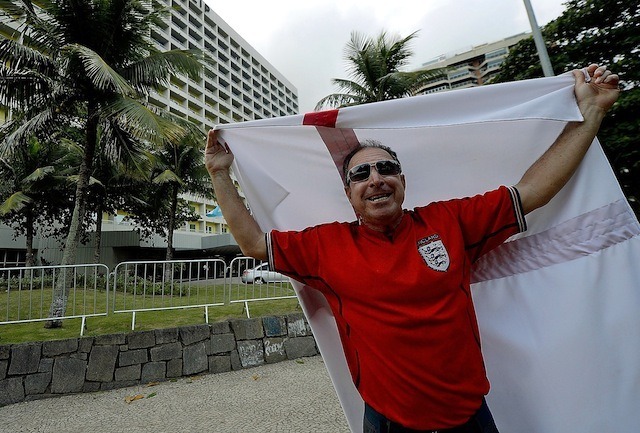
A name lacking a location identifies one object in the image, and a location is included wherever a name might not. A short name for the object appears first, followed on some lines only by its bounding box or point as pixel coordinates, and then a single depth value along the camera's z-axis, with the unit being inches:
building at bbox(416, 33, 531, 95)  3026.6
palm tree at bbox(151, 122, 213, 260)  690.2
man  48.8
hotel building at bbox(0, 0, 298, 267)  989.2
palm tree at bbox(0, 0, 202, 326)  292.0
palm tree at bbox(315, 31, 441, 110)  469.4
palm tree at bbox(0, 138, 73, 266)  626.5
